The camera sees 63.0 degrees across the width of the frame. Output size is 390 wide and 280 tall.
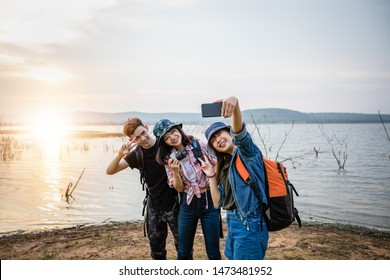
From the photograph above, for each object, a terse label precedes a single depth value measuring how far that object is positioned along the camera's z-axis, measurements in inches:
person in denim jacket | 73.4
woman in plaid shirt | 95.3
